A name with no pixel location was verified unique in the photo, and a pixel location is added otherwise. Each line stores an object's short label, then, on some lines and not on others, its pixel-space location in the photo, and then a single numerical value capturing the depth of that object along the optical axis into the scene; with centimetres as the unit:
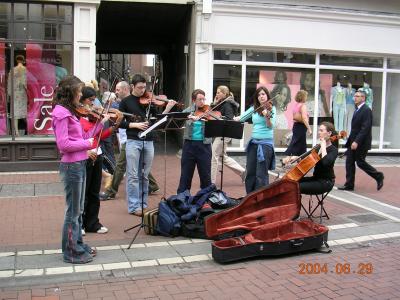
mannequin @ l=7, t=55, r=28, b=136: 1046
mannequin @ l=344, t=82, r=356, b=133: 1373
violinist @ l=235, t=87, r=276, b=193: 703
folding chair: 678
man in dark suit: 908
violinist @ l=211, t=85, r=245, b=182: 795
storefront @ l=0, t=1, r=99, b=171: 1027
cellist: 660
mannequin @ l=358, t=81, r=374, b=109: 1386
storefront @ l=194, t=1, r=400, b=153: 1206
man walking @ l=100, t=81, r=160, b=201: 787
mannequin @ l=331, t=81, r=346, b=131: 1359
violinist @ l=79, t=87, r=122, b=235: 558
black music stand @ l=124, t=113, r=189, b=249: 555
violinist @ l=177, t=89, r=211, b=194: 705
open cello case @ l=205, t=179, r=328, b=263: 520
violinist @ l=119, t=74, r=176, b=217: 655
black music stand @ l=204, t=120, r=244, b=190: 667
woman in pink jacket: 469
